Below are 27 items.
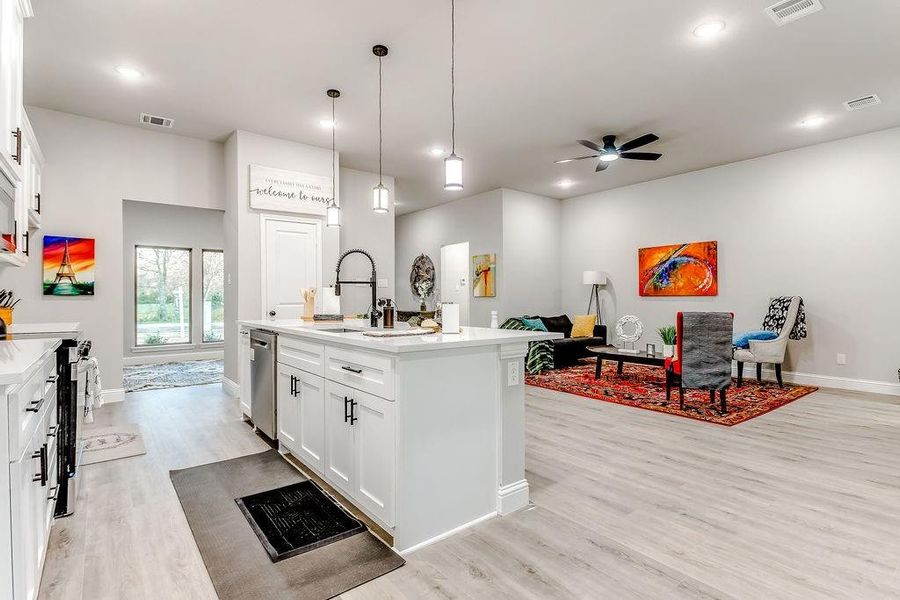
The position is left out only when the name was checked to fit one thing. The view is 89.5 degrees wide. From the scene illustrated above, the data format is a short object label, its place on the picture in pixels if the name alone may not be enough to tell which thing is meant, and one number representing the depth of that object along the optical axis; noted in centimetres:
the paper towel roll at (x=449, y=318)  239
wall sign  519
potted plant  525
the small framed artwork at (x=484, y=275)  796
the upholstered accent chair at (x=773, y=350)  529
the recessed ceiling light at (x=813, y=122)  479
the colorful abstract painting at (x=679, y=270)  657
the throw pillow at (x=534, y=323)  695
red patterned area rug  431
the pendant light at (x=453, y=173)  269
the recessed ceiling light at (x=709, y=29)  314
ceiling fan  499
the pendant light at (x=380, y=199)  358
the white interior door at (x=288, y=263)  531
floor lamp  767
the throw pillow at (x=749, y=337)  556
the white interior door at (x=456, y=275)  867
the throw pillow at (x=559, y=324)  770
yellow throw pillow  760
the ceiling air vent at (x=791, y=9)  291
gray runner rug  175
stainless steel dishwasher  333
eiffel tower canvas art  451
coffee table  515
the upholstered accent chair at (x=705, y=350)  421
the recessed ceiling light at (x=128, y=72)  375
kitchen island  197
